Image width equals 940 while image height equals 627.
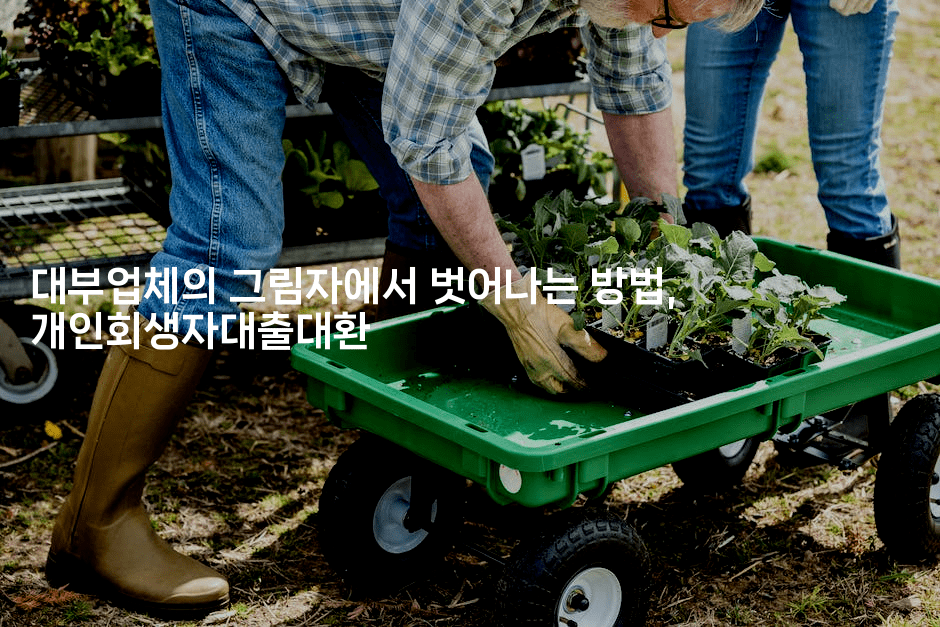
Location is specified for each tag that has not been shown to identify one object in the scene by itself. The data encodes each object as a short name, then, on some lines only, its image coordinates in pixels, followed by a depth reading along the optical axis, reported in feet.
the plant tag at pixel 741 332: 6.73
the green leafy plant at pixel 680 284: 6.67
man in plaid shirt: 5.94
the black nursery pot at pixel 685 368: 6.53
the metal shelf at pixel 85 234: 9.27
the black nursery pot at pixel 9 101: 8.66
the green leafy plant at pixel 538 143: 10.63
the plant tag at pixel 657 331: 6.79
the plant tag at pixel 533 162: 10.53
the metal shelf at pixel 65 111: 8.67
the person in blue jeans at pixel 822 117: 8.10
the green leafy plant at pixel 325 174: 9.69
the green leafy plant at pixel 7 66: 8.71
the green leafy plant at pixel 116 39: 9.00
